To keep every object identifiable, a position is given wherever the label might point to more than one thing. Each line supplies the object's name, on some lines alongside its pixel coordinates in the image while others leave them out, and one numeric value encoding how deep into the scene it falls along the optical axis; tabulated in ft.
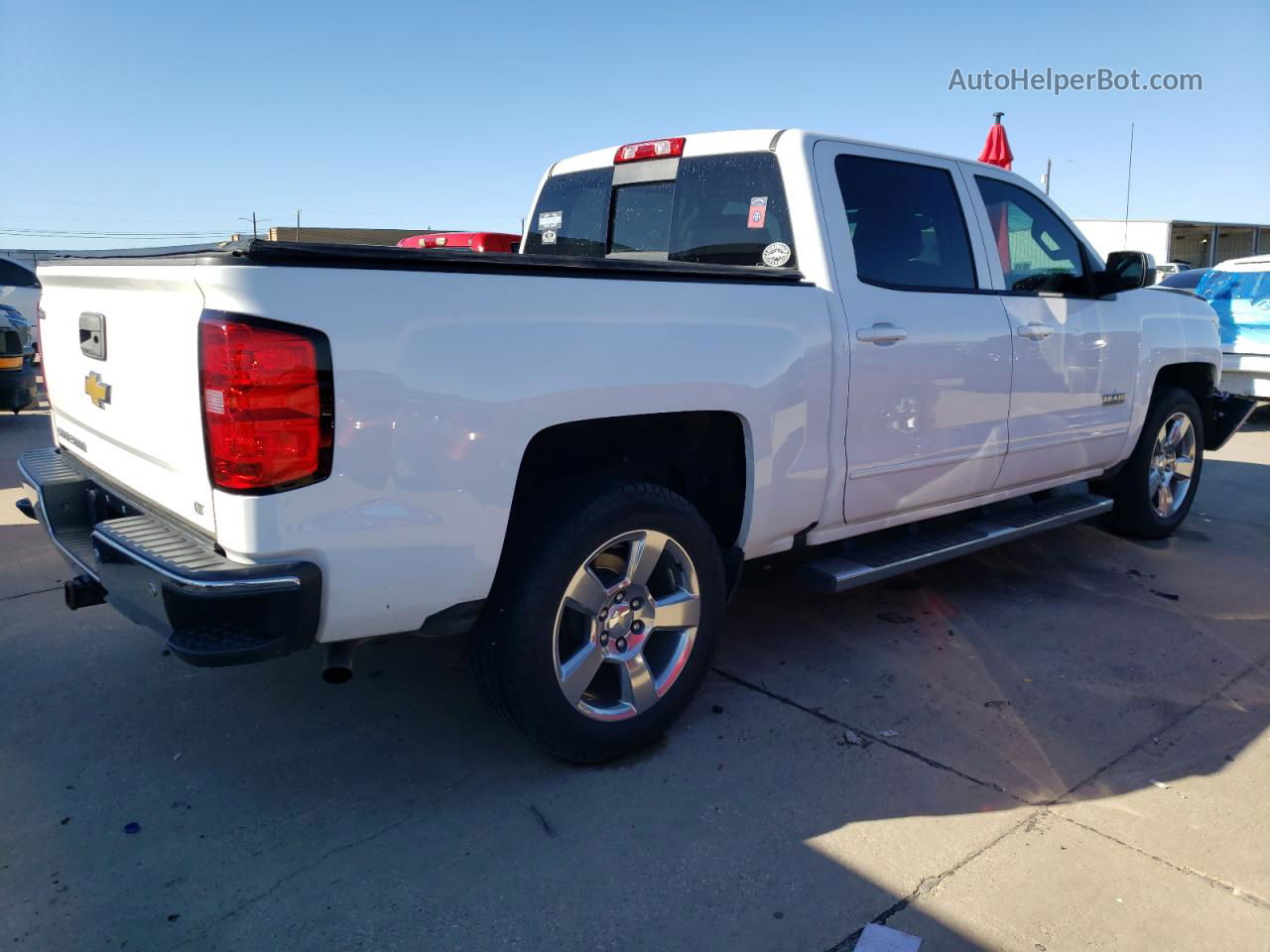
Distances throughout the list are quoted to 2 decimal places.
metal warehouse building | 110.52
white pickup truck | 7.69
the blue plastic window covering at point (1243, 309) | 32.83
